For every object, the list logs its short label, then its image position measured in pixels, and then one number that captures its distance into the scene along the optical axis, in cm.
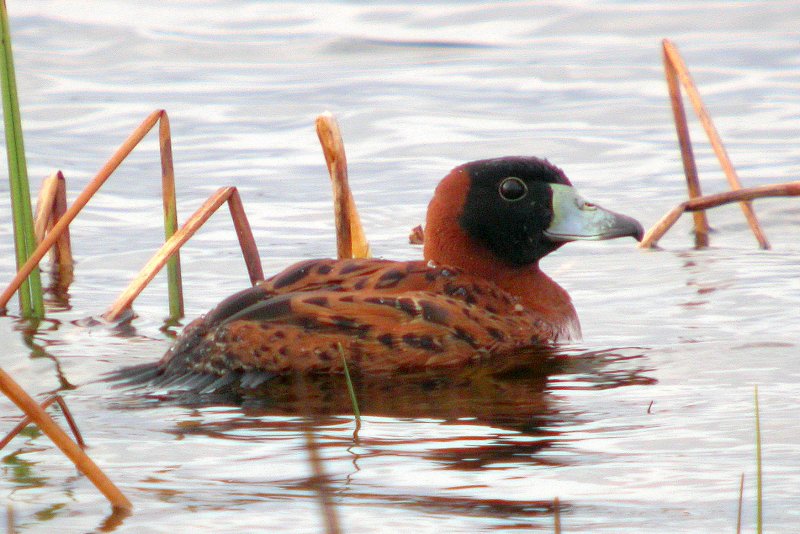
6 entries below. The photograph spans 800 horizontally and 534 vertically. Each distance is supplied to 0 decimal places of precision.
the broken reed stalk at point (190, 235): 1530
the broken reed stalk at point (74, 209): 1318
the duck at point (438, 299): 1323
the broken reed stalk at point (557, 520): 735
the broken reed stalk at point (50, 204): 1748
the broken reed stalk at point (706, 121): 1889
